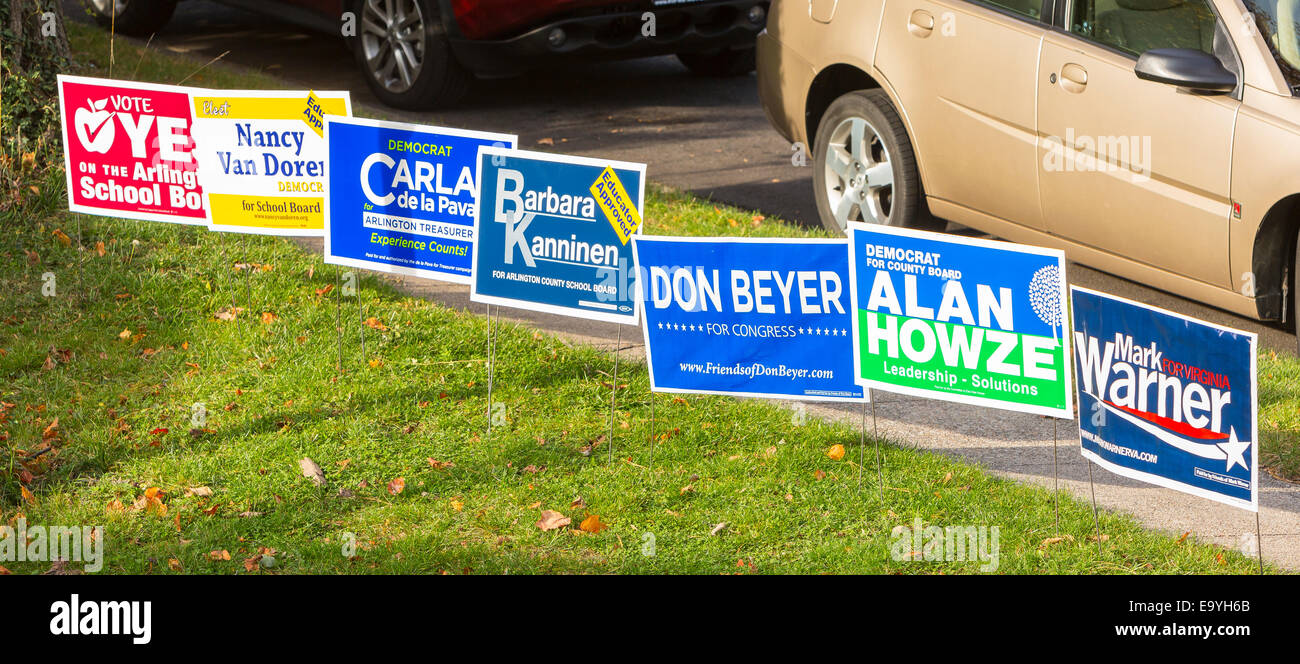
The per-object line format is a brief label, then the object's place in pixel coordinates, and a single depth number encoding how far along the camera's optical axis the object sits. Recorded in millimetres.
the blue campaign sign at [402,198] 12008
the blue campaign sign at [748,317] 10523
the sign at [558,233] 11195
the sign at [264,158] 12781
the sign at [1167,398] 8945
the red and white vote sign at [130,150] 13250
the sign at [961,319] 9812
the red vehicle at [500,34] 19906
